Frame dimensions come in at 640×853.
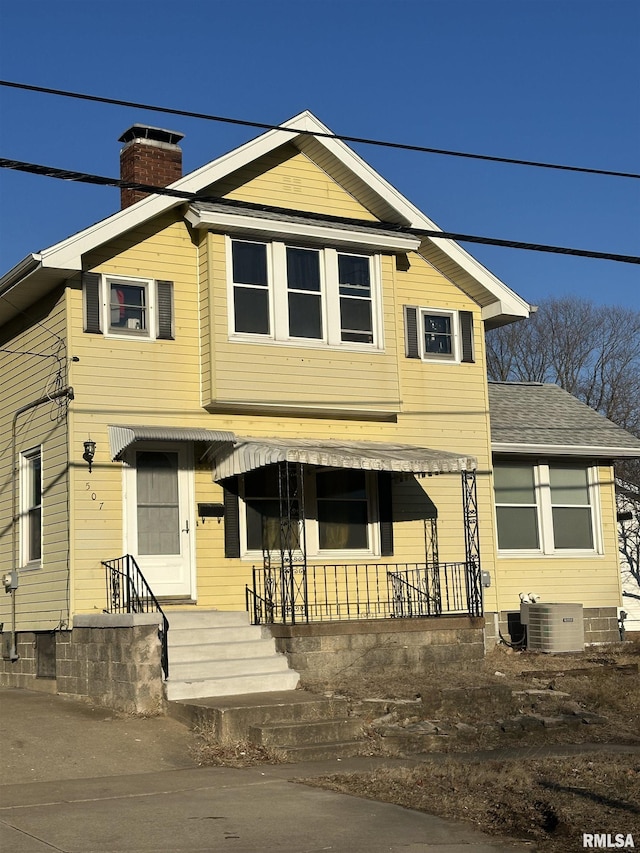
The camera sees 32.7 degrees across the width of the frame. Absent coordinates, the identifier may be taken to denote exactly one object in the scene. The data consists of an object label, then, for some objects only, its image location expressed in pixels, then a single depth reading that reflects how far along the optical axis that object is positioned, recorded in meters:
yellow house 14.62
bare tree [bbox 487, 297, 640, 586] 42.22
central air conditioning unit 17.48
